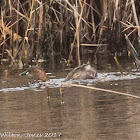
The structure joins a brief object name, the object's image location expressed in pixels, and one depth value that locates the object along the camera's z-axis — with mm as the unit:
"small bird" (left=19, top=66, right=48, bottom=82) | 14753
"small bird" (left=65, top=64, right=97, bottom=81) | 14594
